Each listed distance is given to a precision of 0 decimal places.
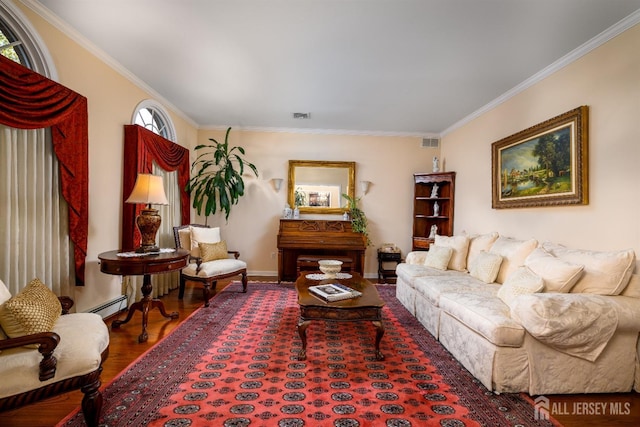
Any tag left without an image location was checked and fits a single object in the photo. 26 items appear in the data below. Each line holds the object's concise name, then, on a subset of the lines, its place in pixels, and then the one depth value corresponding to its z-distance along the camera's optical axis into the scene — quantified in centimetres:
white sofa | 187
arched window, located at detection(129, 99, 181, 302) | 391
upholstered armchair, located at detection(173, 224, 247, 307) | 365
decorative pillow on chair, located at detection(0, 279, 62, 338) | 150
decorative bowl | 313
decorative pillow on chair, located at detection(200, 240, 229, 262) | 407
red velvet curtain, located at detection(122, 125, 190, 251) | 338
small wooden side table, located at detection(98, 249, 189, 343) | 258
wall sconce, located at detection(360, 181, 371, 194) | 546
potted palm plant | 483
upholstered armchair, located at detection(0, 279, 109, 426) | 136
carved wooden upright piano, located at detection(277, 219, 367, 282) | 490
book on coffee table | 245
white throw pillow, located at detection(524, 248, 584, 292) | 217
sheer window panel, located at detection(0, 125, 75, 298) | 217
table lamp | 293
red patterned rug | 167
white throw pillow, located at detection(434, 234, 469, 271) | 374
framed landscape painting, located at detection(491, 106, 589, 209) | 269
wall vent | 559
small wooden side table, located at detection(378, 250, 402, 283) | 524
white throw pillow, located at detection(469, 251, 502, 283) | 304
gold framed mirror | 545
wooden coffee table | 233
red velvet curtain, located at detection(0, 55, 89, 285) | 204
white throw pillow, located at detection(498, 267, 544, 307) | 222
